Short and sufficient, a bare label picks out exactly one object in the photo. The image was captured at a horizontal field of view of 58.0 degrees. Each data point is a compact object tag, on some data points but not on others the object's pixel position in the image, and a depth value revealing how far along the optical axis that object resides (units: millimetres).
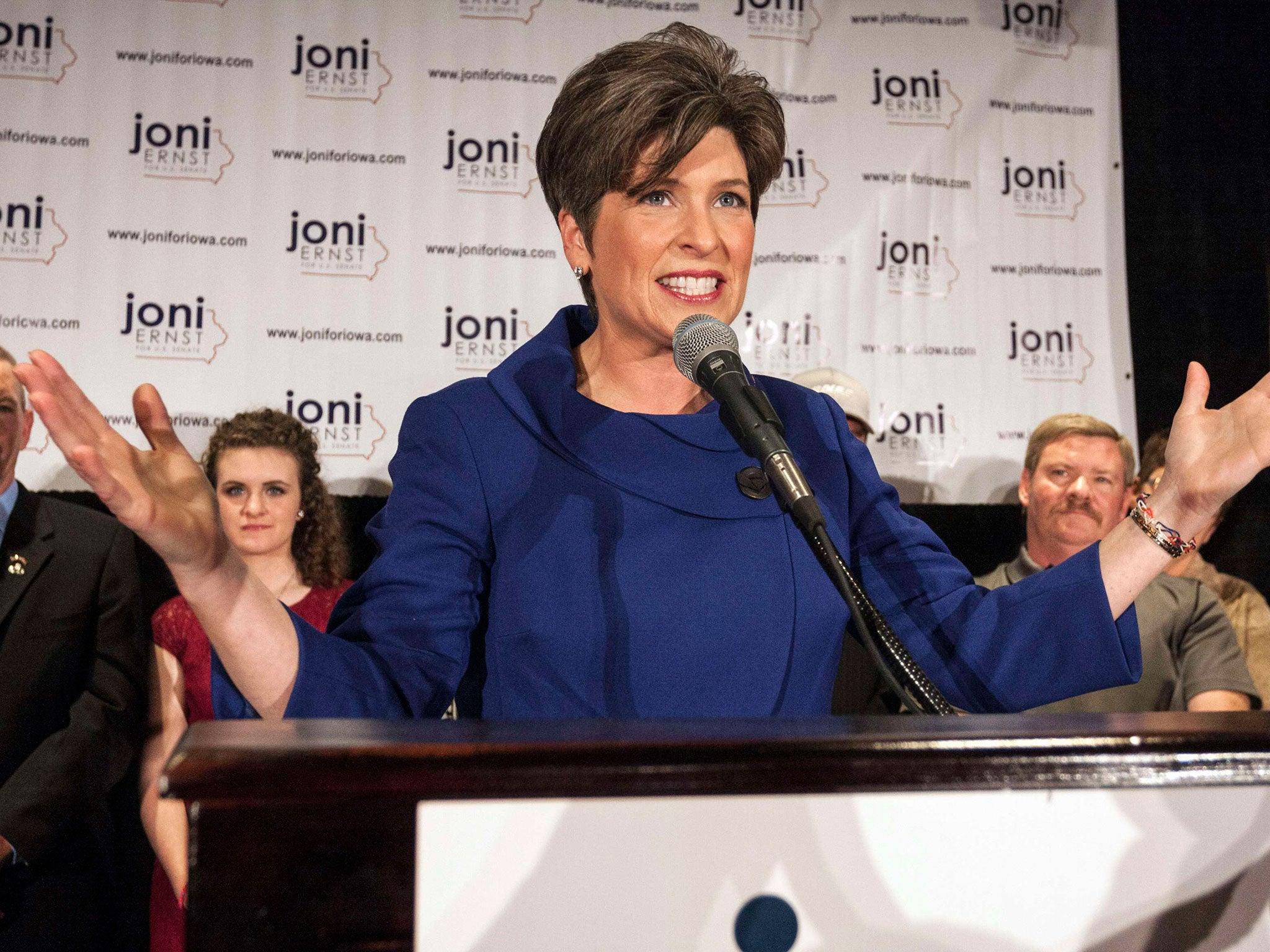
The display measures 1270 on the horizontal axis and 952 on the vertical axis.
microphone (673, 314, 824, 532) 989
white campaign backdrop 3436
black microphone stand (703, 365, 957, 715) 939
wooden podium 639
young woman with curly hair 3006
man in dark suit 2588
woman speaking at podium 1190
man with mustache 3033
